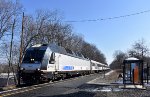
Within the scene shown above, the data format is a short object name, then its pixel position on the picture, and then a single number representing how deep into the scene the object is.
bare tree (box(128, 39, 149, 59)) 97.75
